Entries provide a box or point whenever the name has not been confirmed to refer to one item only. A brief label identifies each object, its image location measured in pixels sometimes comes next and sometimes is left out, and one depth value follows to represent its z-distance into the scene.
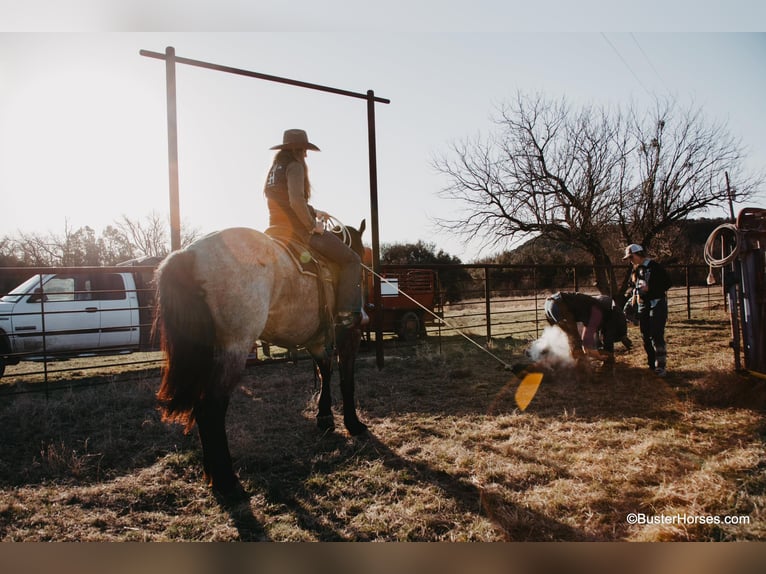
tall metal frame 4.42
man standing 5.67
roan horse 2.62
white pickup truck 7.14
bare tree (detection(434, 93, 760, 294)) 10.97
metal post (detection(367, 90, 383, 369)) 6.42
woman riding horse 3.30
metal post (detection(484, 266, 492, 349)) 8.79
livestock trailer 10.06
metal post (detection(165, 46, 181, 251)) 4.46
